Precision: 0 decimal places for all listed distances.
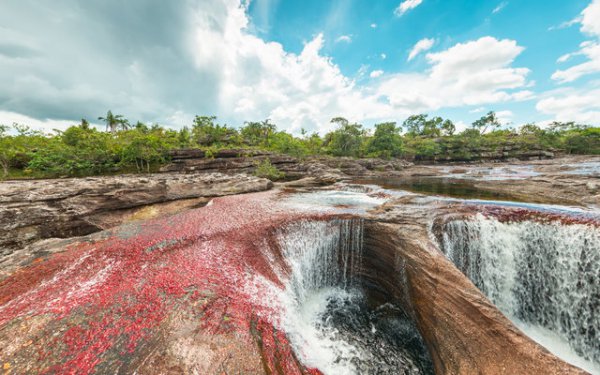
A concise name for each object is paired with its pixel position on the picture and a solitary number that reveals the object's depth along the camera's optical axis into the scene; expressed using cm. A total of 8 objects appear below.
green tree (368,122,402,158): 5394
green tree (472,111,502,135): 8034
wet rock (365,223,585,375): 395
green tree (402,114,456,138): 8619
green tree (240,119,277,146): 5894
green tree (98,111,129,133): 6234
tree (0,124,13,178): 2495
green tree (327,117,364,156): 5375
